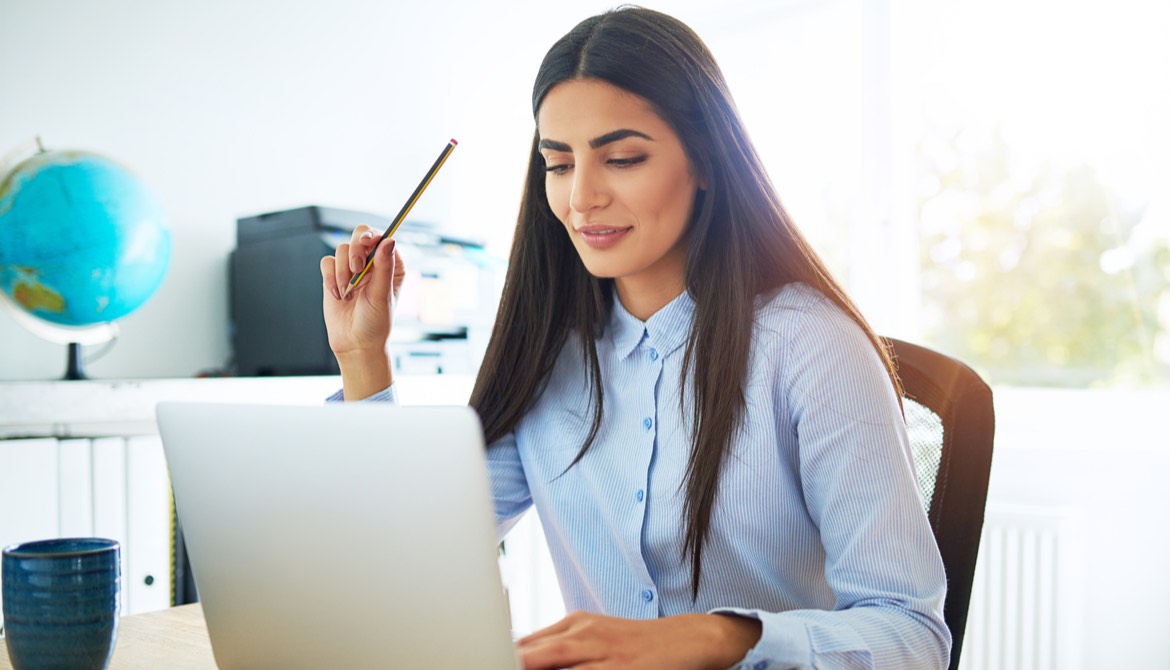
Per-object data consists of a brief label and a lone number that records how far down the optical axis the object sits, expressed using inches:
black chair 36.2
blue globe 57.9
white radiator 74.9
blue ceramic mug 26.8
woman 36.9
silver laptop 20.9
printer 75.9
